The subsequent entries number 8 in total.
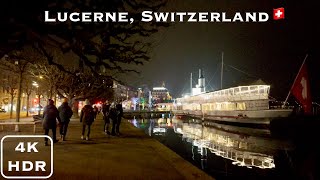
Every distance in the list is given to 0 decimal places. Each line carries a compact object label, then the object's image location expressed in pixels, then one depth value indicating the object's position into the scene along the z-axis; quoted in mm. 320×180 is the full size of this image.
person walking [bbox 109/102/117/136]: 19153
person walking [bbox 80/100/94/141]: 16469
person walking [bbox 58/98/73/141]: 15867
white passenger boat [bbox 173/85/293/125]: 41469
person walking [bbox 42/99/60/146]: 13875
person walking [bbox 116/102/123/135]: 19562
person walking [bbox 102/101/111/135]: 19712
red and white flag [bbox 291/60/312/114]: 23948
